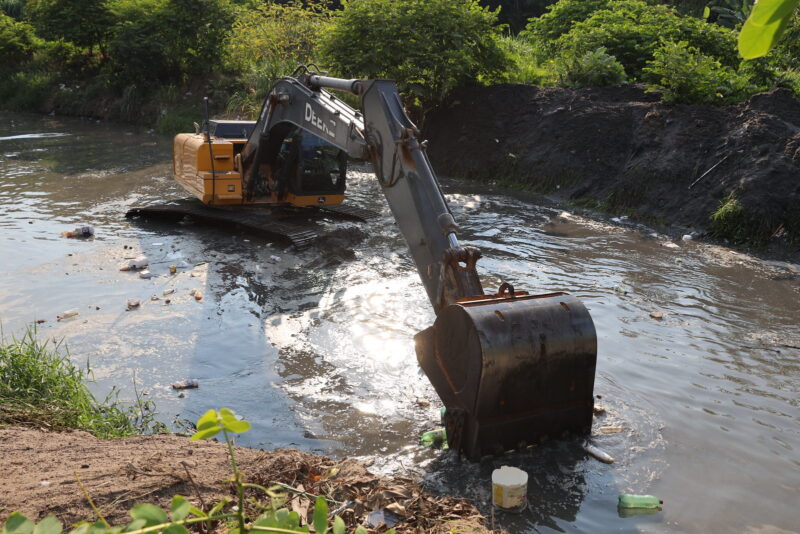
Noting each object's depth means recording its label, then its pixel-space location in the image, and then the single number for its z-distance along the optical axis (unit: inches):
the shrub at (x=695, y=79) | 524.4
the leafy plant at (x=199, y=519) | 48.6
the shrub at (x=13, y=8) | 1601.9
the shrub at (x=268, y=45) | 825.5
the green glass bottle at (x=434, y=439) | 205.2
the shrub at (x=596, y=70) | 599.5
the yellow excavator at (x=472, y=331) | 182.1
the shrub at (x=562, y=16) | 772.6
